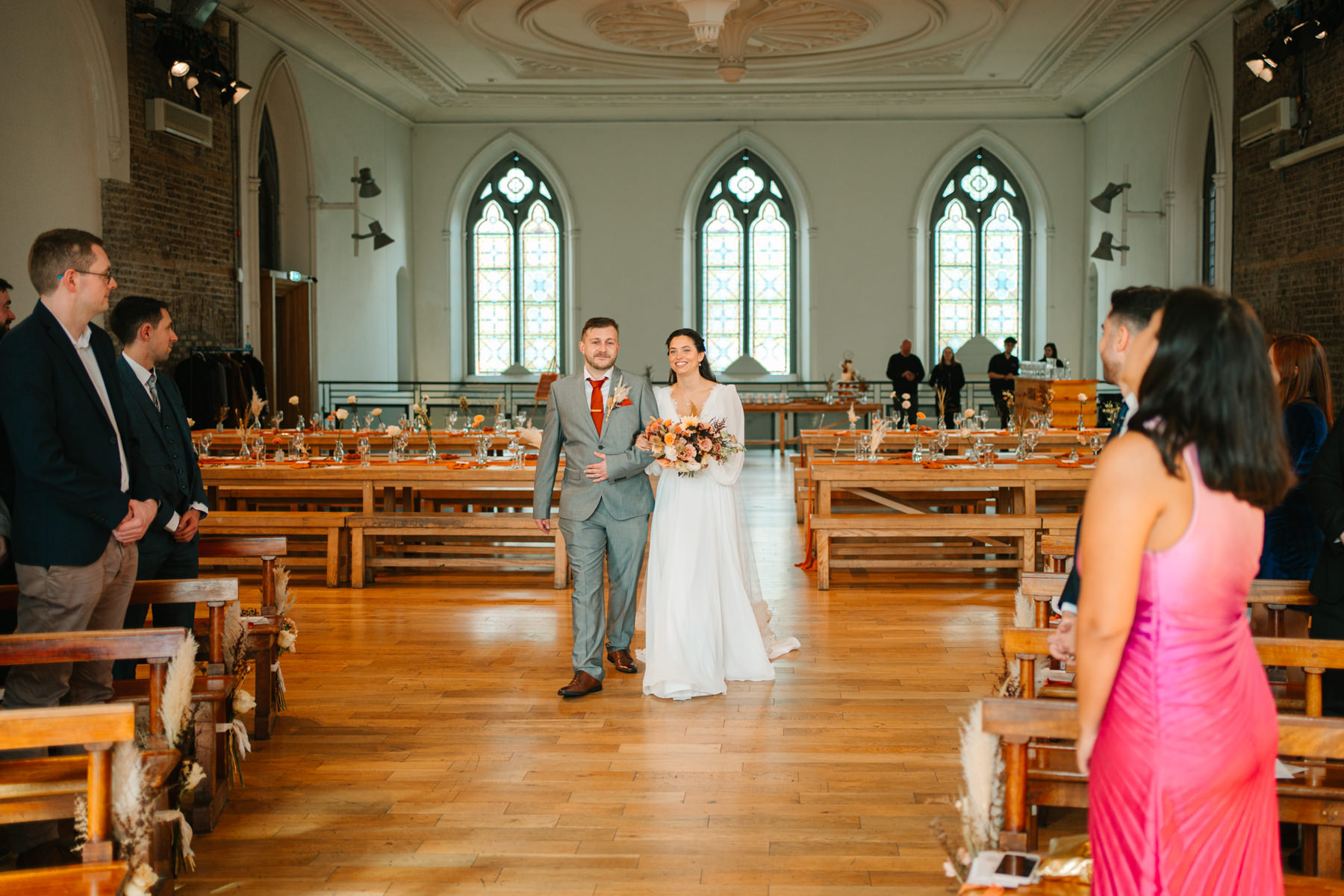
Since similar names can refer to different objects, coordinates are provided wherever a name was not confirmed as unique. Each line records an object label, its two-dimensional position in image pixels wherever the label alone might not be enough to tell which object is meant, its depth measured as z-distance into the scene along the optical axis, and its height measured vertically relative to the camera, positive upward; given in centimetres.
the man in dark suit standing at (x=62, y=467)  316 -12
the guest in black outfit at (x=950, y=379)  1634 +54
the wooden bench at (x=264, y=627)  424 -74
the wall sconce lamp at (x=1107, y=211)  1479 +259
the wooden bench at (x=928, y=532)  710 -70
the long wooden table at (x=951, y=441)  959 -19
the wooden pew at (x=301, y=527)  722 -66
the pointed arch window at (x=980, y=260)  1884 +255
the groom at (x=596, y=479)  486 -25
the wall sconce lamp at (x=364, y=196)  1491 +286
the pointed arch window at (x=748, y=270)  1906 +243
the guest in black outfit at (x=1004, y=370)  1585 +64
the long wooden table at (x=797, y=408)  1592 +13
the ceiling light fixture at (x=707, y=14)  1084 +375
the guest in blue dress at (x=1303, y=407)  382 +3
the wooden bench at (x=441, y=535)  721 -75
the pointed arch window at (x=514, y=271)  1909 +245
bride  485 -65
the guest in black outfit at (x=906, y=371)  1661 +66
